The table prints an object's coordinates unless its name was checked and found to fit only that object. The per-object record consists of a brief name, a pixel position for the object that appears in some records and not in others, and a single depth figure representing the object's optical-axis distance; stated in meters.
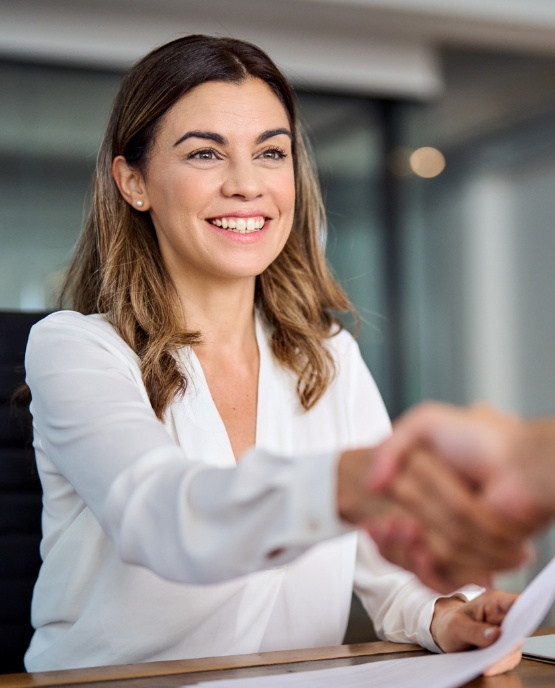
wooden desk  0.97
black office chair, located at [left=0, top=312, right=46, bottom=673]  1.54
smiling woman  1.21
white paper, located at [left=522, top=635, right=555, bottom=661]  1.13
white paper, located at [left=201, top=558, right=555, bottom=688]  0.85
